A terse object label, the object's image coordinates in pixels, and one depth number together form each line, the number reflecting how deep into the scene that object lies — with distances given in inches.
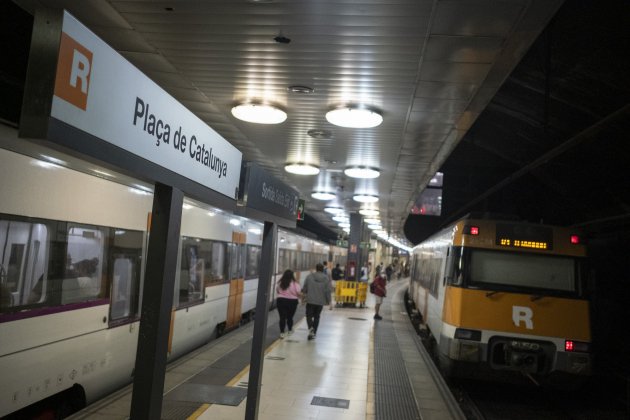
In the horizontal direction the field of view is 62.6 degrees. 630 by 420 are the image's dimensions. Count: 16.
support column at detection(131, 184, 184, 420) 92.9
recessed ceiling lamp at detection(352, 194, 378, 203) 648.4
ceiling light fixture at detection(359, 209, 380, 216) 833.3
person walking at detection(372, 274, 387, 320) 615.8
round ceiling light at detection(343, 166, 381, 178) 451.7
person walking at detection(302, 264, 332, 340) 440.5
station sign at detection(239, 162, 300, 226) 147.2
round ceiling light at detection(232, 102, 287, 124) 288.0
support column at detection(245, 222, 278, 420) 176.6
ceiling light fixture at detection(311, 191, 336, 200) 653.0
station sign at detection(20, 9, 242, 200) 63.5
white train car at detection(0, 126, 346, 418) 163.0
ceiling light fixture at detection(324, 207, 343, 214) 857.5
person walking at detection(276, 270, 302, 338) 413.1
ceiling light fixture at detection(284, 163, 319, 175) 464.8
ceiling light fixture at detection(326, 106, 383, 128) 276.2
